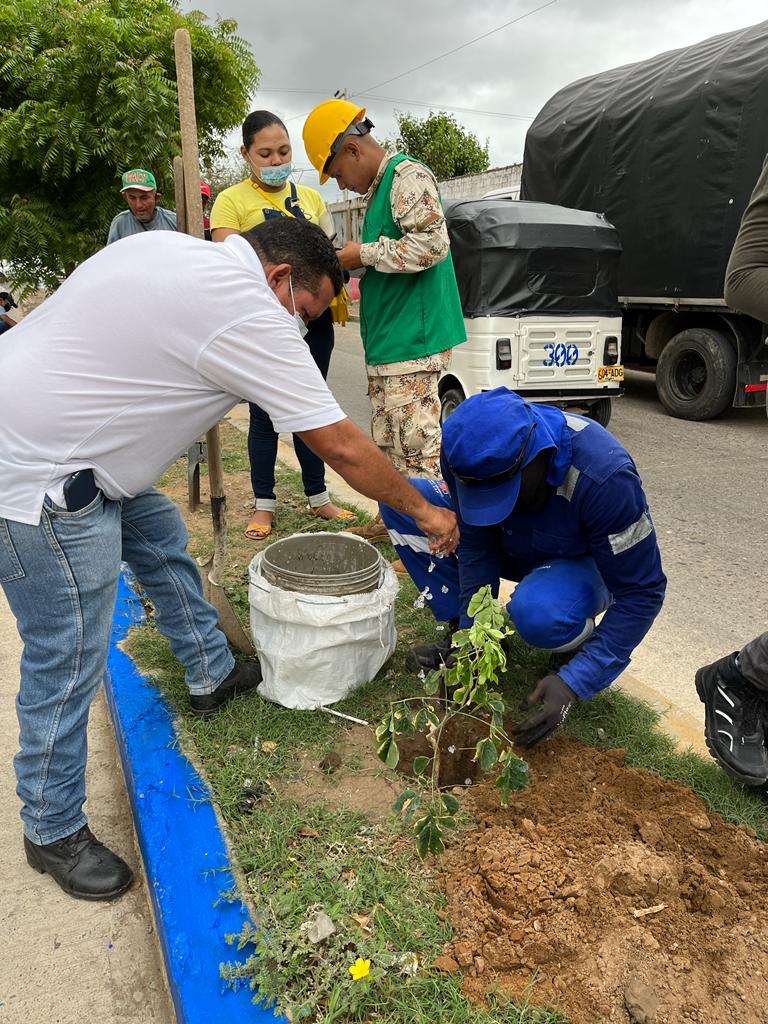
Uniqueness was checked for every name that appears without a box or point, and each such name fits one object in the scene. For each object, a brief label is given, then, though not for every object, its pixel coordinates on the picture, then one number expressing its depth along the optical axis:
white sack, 2.56
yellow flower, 1.60
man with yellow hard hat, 3.31
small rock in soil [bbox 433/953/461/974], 1.70
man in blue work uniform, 2.14
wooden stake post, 2.88
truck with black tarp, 6.61
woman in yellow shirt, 3.74
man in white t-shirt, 1.82
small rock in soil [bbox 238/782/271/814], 2.21
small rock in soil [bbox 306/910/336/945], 1.74
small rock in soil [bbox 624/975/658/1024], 1.57
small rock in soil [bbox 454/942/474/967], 1.70
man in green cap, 4.92
